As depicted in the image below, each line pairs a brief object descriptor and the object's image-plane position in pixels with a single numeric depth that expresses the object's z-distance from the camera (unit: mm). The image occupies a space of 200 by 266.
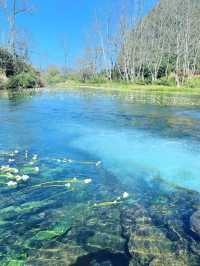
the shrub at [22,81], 19498
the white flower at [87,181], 3093
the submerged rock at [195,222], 2156
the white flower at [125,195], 2719
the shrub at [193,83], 24879
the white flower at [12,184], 2883
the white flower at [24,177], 3051
